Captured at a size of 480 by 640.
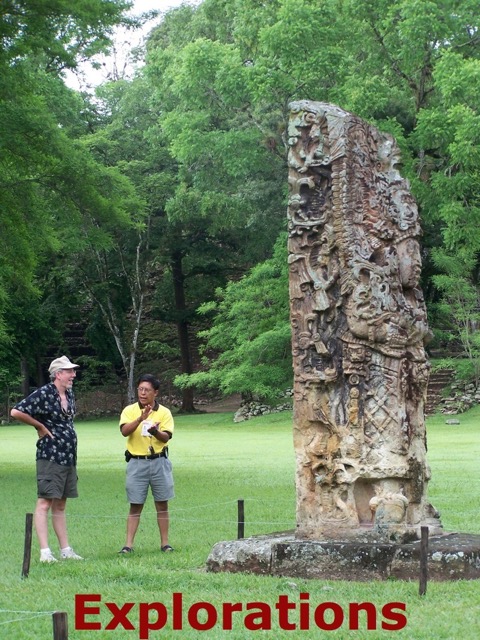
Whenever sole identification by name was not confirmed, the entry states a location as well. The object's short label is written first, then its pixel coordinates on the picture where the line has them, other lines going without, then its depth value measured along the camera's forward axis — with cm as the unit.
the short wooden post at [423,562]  834
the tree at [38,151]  1859
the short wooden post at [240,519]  1073
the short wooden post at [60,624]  588
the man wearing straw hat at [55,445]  1047
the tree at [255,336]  4047
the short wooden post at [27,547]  930
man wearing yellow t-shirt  1110
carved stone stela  1002
